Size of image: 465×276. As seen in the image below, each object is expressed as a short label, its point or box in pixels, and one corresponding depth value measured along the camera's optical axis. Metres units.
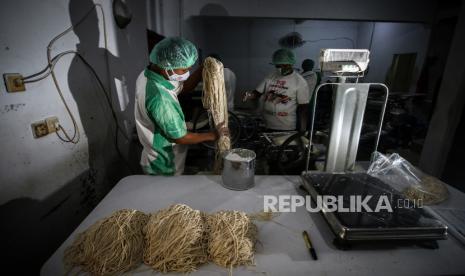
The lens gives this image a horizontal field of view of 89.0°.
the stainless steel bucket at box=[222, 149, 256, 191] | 1.33
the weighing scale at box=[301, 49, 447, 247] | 0.94
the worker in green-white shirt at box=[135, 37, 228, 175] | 1.54
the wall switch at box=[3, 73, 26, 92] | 1.27
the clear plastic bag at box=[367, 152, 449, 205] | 1.28
